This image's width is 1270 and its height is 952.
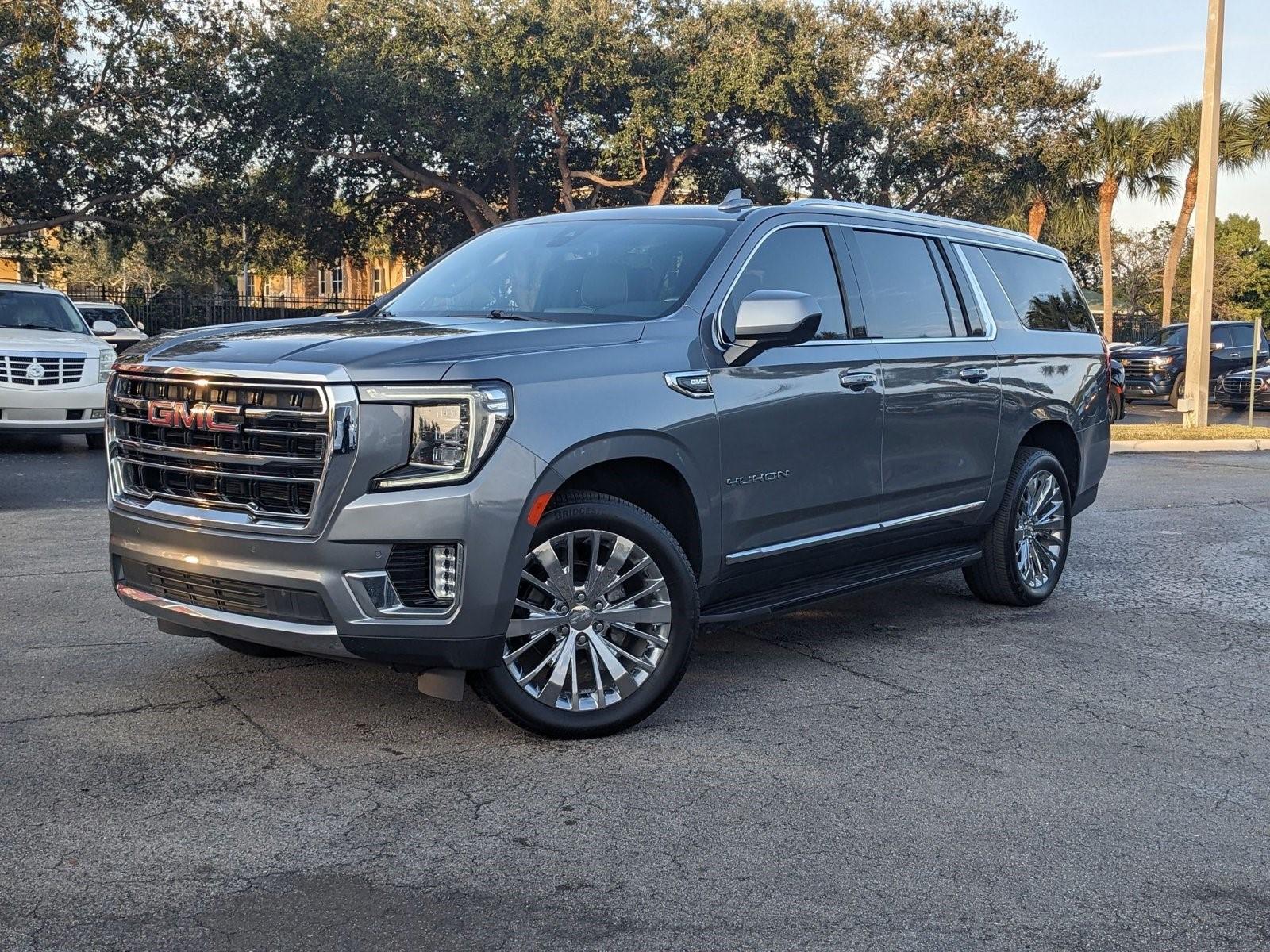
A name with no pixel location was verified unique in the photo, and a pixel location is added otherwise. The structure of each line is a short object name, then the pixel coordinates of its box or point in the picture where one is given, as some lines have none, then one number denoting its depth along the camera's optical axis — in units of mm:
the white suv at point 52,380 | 14242
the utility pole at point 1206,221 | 21422
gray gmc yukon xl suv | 4594
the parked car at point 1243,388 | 27547
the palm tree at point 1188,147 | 41562
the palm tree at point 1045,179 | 41750
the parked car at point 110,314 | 25047
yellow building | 70000
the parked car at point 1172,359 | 29125
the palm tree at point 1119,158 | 43125
